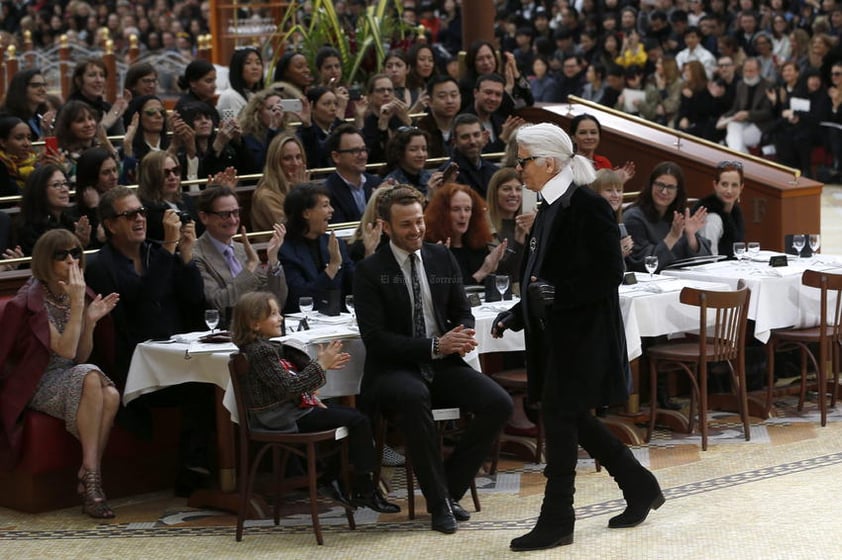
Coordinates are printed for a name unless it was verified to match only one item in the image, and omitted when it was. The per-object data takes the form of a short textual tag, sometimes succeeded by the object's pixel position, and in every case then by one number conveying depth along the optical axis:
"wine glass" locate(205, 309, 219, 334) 13.58
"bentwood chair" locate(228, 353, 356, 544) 12.29
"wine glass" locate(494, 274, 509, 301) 14.81
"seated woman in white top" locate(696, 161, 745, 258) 18.06
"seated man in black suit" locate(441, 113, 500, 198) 18.95
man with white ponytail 11.55
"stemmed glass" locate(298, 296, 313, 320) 14.26
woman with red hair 15.45
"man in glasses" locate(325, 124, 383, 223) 17.97
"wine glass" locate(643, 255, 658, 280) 16.17
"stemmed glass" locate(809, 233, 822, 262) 17.52
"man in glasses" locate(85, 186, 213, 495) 13.88
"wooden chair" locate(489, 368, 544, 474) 14.55
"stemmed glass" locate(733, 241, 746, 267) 17.61
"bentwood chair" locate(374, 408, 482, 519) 12.80
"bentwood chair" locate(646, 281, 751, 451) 14.81
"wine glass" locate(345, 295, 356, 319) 14.16
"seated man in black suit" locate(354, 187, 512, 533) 12.60
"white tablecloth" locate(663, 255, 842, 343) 16.09
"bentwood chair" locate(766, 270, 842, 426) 15.84
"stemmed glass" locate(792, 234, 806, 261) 17.41
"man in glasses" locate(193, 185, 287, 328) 14.49
